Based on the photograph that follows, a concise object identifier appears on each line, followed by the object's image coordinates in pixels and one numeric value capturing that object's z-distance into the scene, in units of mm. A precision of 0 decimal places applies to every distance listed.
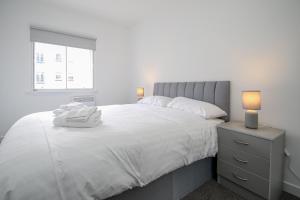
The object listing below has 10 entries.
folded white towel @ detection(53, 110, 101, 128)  1355
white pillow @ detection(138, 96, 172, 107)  2658
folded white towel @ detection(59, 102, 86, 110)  1818
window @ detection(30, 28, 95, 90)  3152
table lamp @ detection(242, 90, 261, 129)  1589
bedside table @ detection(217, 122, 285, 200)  1358
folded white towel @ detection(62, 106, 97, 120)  1365
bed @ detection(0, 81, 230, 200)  768
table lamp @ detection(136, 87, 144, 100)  3660
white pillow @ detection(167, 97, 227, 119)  1887
